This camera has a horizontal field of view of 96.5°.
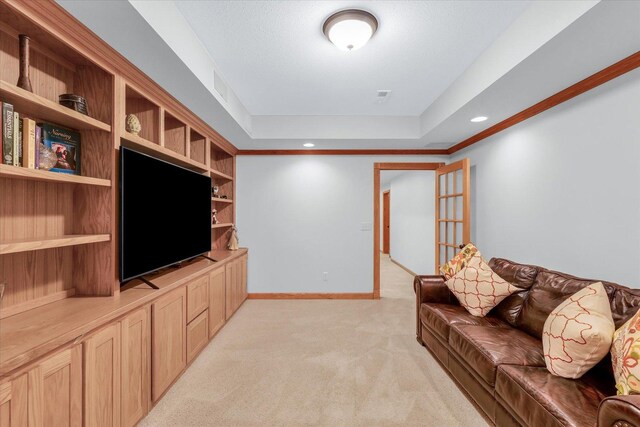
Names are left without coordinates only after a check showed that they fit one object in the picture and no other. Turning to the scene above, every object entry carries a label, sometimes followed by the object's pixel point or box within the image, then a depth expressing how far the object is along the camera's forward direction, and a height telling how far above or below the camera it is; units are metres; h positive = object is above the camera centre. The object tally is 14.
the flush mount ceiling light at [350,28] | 1.89 +1.27
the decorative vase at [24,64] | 1.33 +0.70
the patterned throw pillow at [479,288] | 2.39 -0.64
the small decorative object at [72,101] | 1.57 +0.62
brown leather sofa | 1.32 -0.89
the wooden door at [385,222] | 9.89 -0.32
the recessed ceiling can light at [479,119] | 3.10 +1.04
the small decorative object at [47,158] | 1.49 +0.29
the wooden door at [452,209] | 3.55 +0.05
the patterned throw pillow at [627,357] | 1.24 -0.66
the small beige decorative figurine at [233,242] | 4.21 -0.44
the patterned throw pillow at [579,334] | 1.48 -0.65
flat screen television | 1.87 -0.01
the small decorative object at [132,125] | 2.05 +0.63
